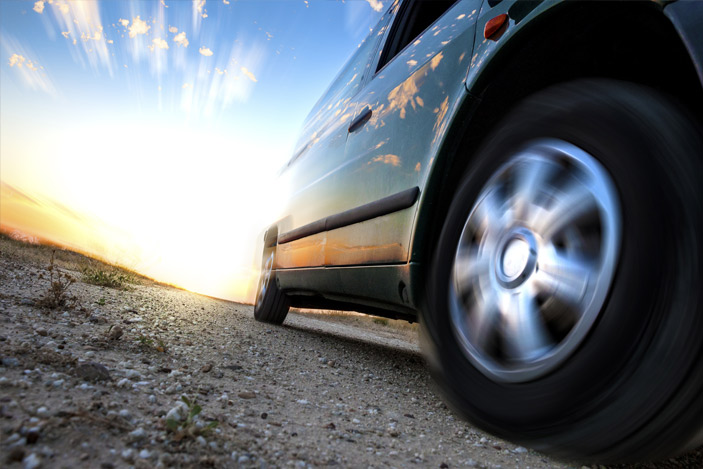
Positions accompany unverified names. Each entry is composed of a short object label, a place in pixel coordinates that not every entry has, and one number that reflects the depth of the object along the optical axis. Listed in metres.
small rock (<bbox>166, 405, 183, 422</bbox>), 1.00
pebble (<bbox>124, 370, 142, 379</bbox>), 1.30
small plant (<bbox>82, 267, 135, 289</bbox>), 3.96
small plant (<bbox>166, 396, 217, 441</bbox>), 0.94
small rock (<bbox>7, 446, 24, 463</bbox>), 0.76
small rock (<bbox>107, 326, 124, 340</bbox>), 1.72
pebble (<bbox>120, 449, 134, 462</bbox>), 0.83
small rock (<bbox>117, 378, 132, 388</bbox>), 1.19
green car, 0.91
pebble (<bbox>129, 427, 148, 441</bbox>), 0.90
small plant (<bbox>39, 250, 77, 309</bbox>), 2.11
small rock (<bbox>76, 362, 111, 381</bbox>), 1.19
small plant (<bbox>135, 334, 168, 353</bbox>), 1.71
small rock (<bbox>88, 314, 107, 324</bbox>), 2.06
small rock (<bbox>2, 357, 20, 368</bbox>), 1.15
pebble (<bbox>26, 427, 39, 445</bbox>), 0.82
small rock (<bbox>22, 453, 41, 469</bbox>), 0.75
